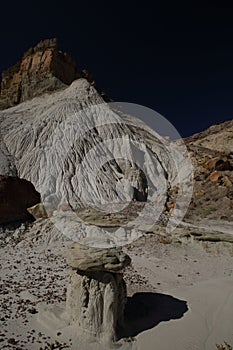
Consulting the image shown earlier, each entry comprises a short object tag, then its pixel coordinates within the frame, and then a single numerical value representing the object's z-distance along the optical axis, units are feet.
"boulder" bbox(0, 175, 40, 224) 61.93
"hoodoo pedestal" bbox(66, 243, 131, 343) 22.08
